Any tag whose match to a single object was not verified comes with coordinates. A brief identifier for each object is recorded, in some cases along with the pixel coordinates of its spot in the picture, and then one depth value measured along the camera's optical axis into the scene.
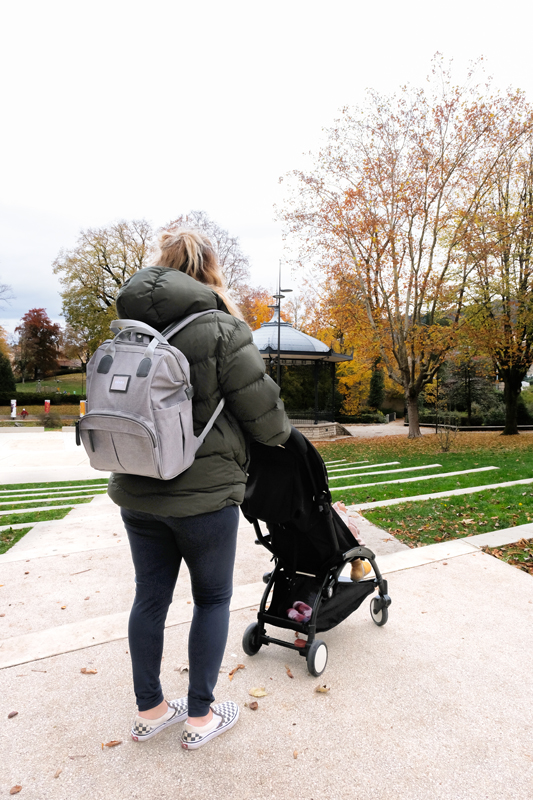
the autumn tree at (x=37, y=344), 59.56
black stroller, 2.50
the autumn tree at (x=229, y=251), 32.34
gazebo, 23.14
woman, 1.81
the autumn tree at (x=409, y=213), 14.88
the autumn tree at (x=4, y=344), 51.05
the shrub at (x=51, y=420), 27.62
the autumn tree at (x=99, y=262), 34.62
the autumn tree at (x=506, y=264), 14.98
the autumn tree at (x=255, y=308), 34.78
